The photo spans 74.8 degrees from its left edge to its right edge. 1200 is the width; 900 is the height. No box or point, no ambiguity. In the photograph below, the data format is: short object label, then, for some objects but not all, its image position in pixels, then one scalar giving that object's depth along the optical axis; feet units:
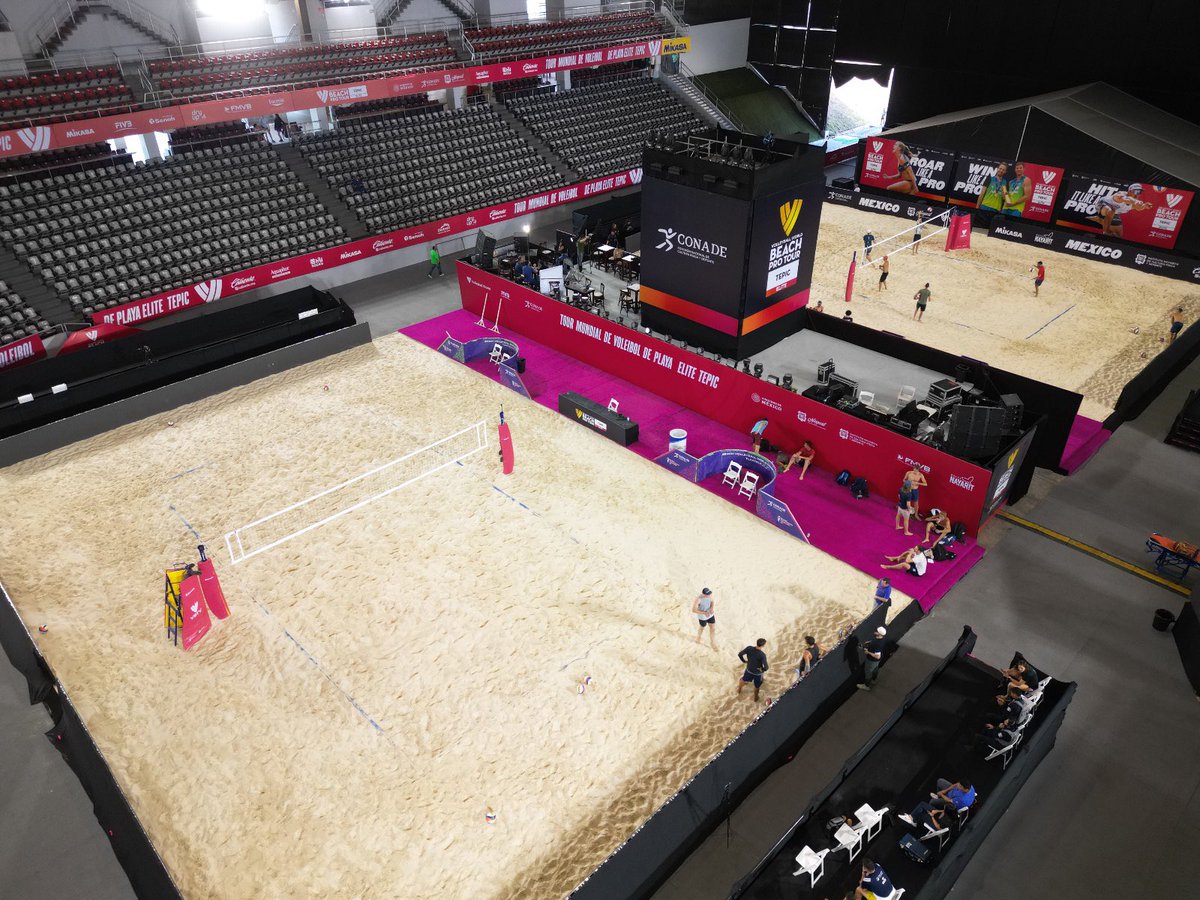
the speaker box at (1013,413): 46.98
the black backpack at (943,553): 44.83
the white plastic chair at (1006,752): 30.76
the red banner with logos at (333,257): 69.31
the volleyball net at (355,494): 47.11
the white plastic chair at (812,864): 27.02
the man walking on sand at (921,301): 69.98
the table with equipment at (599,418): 55.86
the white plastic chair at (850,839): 27.84
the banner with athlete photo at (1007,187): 89.45
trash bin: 39.40
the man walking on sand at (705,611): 38.27
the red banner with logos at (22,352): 60.70
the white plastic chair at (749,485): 49.96
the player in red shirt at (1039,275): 75.27
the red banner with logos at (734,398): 46.52
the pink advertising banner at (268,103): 66.03
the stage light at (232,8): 83.35
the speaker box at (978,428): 45.80
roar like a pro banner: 97.55
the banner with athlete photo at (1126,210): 81.66
